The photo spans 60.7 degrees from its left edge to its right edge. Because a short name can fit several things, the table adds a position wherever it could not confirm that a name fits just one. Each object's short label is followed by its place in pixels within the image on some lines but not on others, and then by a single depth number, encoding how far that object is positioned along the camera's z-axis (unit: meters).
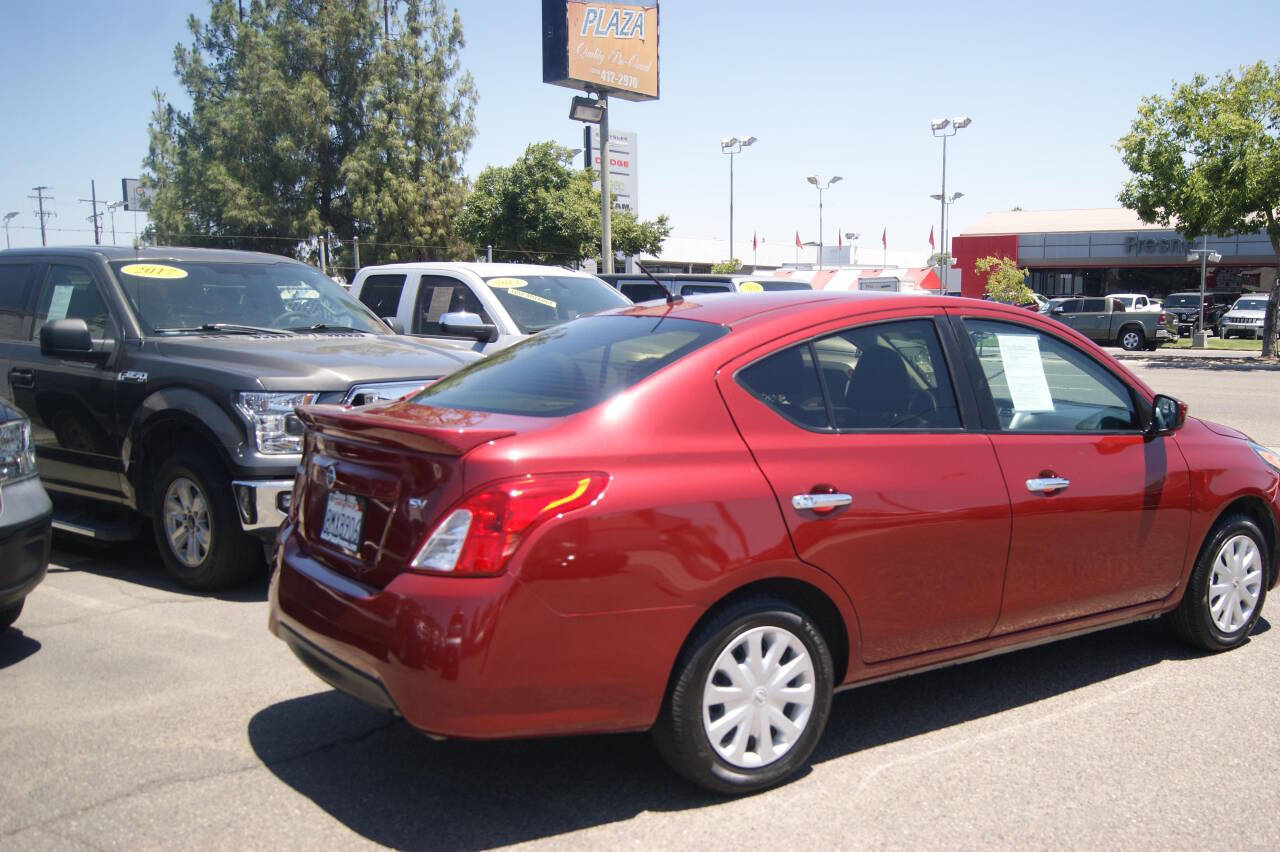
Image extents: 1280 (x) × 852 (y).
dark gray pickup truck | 6.05
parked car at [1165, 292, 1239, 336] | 42.00
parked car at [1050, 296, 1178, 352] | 34.66
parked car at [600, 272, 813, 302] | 15.42
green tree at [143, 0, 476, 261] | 45.06
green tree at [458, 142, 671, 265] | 43.19
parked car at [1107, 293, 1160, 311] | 36.78
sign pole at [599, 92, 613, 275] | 28.05
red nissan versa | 3.26
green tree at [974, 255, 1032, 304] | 42.84
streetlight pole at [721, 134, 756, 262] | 54.08
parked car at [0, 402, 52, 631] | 4.79
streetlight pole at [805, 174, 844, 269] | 60.18
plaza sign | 31.00
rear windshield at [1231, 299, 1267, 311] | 40.25
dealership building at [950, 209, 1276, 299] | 50.84
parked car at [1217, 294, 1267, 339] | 39.97
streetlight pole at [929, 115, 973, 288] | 45.69
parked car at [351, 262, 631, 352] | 9.61
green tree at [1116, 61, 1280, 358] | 25.94
